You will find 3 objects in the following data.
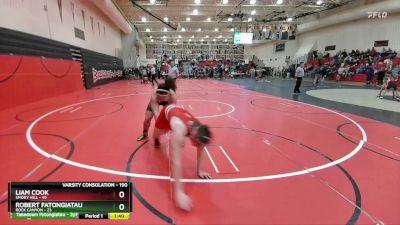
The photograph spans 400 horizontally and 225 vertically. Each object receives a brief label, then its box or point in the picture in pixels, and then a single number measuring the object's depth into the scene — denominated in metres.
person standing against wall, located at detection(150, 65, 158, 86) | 17.00
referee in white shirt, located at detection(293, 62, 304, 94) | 11.52
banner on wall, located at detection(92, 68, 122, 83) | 15.06
